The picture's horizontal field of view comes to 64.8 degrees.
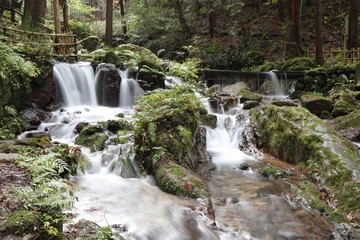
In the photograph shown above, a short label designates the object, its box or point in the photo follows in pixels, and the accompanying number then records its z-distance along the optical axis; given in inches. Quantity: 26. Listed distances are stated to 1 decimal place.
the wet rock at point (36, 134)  336.1
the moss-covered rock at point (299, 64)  729.6
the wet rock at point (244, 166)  309.9
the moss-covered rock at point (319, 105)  458.6
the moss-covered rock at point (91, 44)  912.9
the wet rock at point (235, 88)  636.7
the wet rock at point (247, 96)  555.2
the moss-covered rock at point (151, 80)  584.7
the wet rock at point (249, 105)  504.7
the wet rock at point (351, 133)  357.8
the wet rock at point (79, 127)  384.5
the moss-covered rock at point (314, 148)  217.5
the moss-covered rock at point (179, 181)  220.2
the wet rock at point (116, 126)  377.4
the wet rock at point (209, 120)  435.2
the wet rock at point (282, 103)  516.1
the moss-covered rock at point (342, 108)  440.5
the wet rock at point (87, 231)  136.7
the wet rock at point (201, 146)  335.9
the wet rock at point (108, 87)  542.3
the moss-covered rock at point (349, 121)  382.2
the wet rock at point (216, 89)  663.9
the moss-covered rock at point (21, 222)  116.2
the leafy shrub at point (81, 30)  1115.9
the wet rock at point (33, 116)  404.2
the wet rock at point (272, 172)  278.8
